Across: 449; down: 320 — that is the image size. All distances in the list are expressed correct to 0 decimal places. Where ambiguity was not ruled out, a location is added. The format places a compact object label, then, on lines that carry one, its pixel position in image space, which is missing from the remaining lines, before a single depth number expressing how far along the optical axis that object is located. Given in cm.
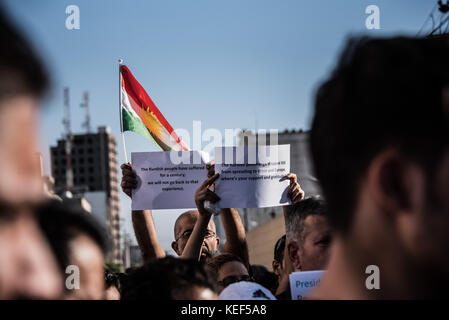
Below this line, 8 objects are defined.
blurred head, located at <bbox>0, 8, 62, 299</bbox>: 69
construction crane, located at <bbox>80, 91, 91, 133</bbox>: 7231
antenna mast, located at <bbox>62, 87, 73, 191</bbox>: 6693
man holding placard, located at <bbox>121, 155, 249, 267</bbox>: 371
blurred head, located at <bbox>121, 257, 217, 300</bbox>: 190
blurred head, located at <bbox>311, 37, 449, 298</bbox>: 93
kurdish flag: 465
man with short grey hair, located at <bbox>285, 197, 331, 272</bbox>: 287
